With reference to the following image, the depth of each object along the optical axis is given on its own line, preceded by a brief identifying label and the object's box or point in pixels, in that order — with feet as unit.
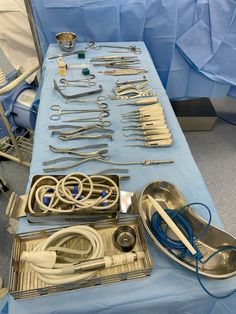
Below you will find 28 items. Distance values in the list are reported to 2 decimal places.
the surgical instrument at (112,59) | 4.45
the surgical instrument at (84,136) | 3.05
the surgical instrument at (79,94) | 3.67
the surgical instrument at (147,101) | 3.57
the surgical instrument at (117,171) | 2.64
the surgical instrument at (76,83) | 3.94
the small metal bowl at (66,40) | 4.51
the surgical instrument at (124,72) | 4.20
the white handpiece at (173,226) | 1.96
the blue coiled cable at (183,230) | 2.02
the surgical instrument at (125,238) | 2.05
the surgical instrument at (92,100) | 3.66
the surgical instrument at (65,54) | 4.51
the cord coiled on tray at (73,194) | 2.14
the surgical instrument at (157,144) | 2.98
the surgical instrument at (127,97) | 3.72
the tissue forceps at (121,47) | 4.69
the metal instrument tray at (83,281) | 1.78
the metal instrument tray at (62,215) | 2.12
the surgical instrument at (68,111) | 3.44
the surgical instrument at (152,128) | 3.12
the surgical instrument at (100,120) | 3.31
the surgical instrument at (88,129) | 3.16
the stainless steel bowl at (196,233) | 1.97
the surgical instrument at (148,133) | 3.11
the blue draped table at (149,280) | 1.81
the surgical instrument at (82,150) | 2.87
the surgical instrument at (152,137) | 3.04
